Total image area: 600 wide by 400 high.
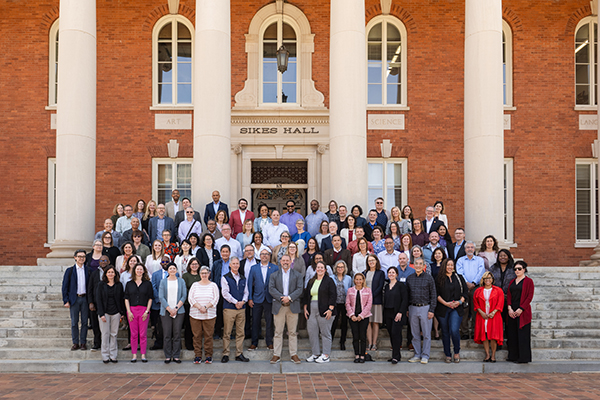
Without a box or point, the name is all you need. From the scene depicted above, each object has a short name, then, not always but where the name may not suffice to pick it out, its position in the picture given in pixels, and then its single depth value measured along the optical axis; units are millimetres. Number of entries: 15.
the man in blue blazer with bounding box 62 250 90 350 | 10000
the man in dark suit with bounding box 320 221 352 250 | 10922
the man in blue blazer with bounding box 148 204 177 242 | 11547
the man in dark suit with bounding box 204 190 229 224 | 12093
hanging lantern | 14641
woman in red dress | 9914
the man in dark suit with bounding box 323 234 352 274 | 10594
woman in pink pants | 9703
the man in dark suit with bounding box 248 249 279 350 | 10164
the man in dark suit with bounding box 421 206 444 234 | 11602
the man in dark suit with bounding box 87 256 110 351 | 9953
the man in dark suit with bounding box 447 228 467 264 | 11125
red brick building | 17578
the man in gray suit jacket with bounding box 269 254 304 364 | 9930
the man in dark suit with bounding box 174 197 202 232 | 11843
